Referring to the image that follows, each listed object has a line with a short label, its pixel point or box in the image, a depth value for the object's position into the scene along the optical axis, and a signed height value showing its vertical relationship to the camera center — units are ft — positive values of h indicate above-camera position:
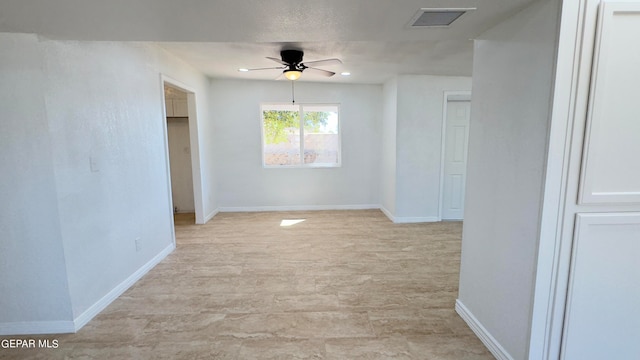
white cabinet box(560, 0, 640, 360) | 4.37 -1.00
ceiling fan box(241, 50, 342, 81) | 10.44 +2.97
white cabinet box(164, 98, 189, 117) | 16.66 +2.05
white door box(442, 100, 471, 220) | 15.55 -0.98
